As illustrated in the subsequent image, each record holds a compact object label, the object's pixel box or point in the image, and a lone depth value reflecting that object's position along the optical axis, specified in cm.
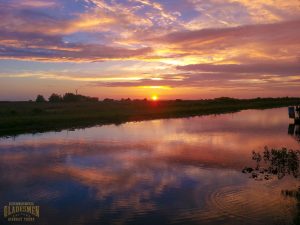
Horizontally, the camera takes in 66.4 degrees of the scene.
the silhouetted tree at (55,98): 6239
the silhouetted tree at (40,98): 6199
